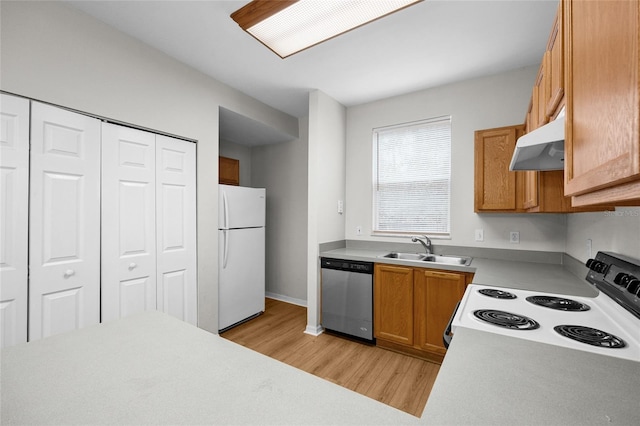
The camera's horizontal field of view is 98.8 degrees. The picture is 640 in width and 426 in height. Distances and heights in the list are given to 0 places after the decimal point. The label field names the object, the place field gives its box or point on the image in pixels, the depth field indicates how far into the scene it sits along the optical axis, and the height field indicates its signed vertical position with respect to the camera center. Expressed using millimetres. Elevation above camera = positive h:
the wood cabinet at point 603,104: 461 +239
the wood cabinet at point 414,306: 2350 -842
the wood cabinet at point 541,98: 1500 +714
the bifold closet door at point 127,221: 2020 -77
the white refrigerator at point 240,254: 2965 -484
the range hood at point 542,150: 1007 +303
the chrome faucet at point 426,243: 2951 -314
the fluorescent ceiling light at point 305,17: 1628 +1250
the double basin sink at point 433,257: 2758 -463
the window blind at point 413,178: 3010 +419
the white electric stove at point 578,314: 938 -427
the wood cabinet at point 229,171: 3746 +588
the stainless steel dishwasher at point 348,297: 2773 -882
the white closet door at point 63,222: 1689 -72
